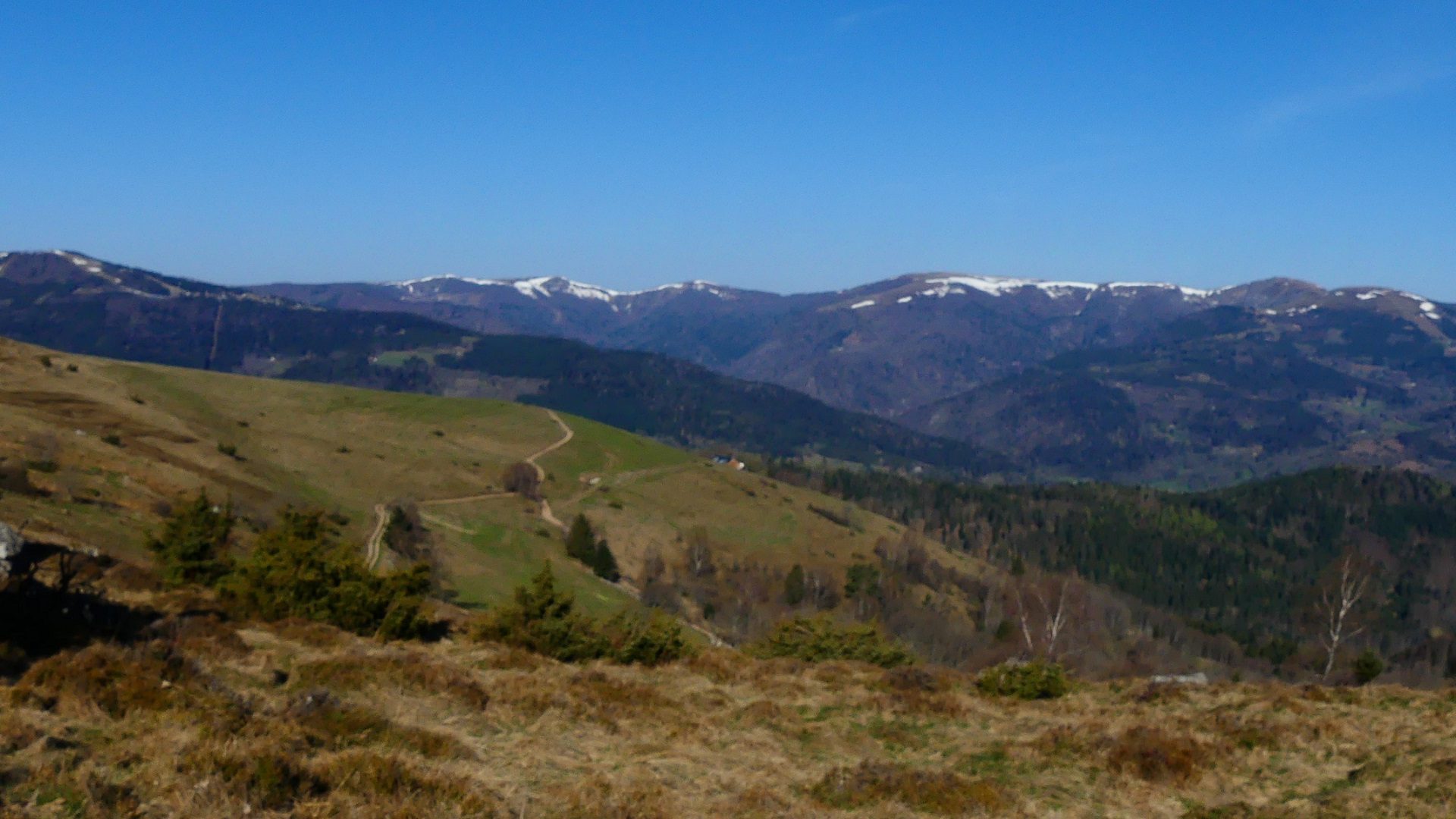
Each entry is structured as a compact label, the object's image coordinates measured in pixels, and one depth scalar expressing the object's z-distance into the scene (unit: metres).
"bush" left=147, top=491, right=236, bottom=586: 31.55
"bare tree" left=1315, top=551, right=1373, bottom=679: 59.05
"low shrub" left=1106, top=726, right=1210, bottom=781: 18.42
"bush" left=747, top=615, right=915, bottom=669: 35.97
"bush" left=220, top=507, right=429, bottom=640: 28.42
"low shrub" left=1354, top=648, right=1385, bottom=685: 38.16
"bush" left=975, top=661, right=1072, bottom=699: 27.78
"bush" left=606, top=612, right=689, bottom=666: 29.72
